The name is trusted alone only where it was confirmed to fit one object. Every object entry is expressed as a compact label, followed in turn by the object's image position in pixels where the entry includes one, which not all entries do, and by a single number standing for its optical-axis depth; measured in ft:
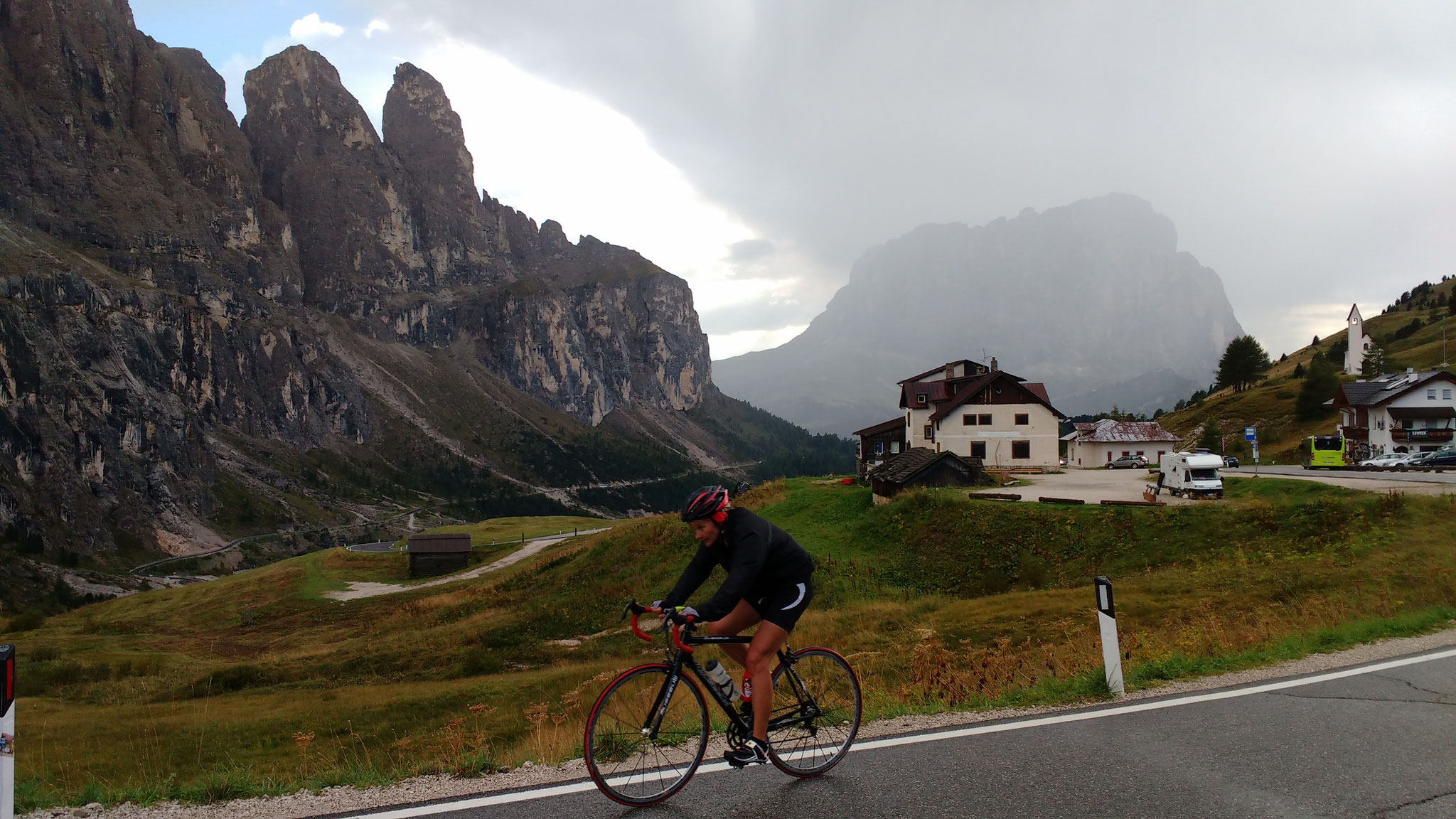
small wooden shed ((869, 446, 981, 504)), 137.63
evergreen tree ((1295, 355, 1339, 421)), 268.62
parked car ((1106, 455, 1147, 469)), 241.96
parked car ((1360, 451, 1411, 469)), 166.89
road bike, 21.07
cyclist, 21.76
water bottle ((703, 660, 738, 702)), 21.89
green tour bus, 185.26
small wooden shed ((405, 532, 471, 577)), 244.83
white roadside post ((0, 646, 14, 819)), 18.03
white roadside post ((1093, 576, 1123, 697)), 30.25
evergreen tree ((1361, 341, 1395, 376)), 297.39
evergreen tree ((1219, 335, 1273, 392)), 357.20
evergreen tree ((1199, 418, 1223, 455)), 249.55
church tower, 348.67
